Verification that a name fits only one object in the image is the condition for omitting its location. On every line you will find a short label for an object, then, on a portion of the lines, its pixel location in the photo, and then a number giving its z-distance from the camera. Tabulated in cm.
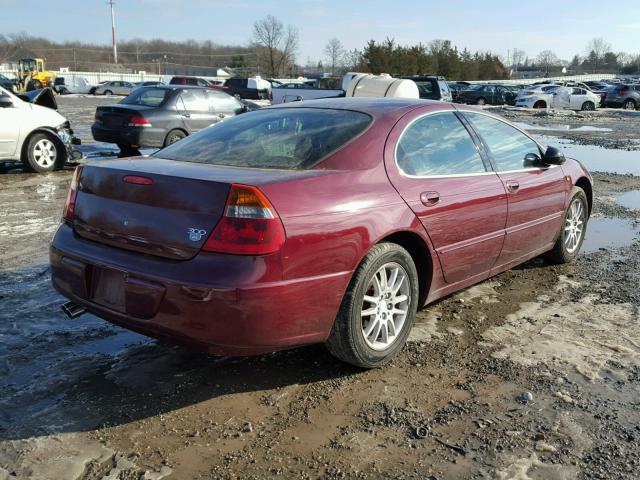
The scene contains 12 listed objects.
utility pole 9375
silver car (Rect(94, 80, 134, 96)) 4869
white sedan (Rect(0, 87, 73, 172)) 986
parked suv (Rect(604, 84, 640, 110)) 3797
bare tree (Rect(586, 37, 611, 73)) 11838
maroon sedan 287
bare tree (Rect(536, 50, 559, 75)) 12409
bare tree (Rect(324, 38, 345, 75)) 10006
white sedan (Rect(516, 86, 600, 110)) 3497
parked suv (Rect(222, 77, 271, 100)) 3825
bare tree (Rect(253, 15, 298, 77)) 8422
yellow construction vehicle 4737
